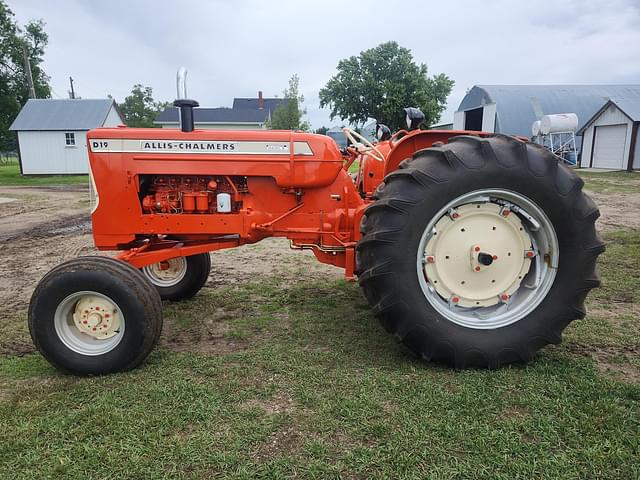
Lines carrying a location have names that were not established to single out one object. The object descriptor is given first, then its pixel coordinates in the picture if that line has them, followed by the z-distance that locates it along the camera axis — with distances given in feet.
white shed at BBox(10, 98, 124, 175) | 76.95
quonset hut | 90.27
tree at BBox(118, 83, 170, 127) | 175.22
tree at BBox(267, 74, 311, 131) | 92.73
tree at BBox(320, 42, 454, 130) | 111.65
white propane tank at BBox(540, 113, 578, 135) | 44.78
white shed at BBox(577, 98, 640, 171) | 65.98
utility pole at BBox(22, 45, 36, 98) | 94.84
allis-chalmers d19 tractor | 9.05
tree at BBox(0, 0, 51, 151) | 100.78
